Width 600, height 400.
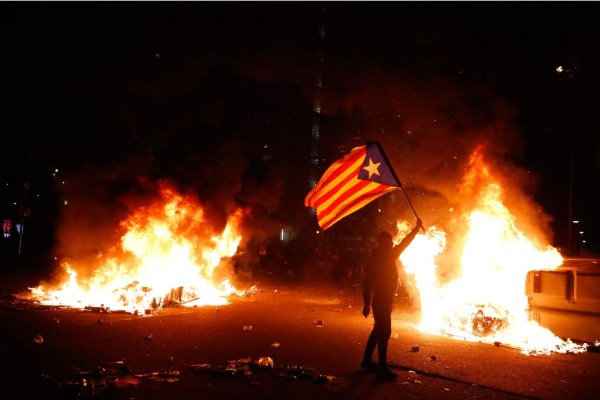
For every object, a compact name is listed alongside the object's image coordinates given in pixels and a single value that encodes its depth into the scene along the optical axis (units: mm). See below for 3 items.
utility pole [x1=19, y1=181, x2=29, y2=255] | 25219
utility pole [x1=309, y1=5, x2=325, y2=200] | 47812
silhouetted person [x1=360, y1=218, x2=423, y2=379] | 6672
